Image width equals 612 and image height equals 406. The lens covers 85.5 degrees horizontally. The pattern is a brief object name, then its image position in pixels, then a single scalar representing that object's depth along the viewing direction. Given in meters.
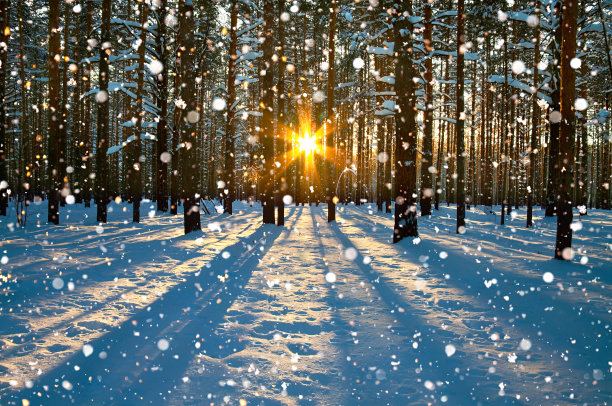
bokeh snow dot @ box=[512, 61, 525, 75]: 16.53
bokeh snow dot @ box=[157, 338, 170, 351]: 3.33
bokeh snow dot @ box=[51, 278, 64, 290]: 5.20
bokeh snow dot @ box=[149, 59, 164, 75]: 13.69
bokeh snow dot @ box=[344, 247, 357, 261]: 7.85
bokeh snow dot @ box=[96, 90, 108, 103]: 12.37
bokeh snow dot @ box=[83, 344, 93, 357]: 3.16
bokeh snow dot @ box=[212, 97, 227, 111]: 19.75
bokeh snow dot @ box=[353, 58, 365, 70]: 18.36
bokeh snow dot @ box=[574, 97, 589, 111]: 12.73
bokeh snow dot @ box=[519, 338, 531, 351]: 3.46
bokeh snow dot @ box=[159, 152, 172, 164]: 15.68
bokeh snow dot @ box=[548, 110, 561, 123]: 10.72
